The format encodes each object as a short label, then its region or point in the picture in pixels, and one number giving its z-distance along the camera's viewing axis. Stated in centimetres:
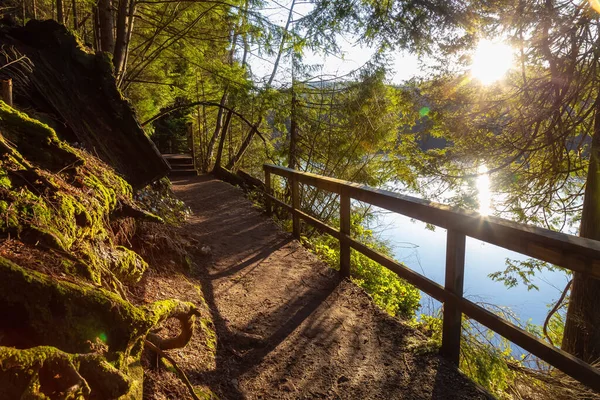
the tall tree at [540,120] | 536
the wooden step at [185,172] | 1600
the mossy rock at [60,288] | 129
